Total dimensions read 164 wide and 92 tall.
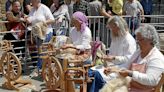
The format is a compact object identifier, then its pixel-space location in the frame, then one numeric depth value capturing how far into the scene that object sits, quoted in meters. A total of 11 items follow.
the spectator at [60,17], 9.58
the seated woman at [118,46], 6.08
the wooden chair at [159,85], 4.58
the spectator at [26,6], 10.47
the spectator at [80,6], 10.18
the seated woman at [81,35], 7.60
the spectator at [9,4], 9.88
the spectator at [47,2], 15.11
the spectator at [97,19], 10.23
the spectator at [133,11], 10.77
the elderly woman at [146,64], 4.74
